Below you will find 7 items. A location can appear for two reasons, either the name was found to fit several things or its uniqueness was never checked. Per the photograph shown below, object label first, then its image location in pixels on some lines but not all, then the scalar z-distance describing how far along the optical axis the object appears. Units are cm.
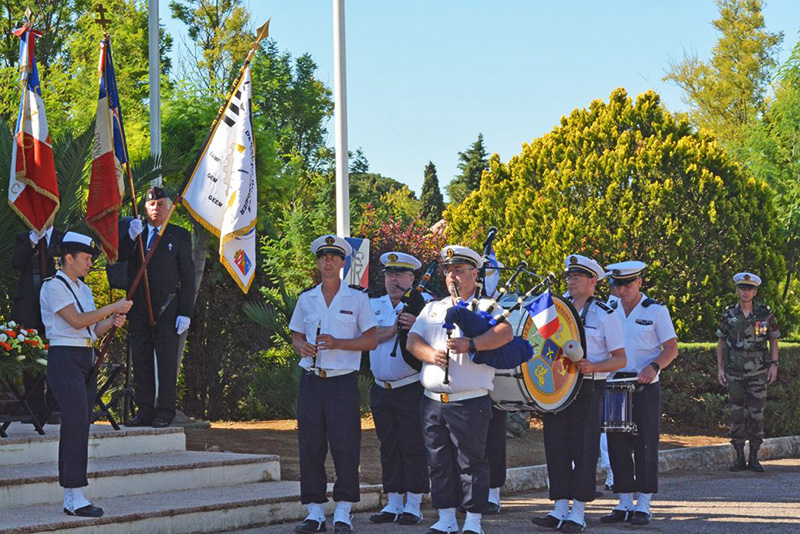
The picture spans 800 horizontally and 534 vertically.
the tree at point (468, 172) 6114
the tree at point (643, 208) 1772
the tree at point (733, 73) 4203
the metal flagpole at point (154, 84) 1310
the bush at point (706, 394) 1567
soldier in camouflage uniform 1297
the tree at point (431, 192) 6756
